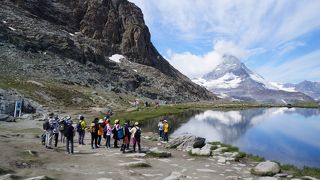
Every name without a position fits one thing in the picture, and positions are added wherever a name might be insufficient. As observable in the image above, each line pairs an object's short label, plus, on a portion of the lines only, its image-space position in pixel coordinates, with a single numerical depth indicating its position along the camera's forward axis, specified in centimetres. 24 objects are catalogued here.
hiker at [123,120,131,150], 2249
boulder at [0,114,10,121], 3407
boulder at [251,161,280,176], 1734
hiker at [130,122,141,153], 2267
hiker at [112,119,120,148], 2299
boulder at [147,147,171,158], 2149
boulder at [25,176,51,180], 1307
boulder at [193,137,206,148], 2574
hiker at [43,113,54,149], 2149
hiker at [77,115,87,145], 2398
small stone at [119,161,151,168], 1758
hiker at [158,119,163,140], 3048
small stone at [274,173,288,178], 1713
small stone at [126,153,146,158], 2074
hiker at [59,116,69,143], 2111
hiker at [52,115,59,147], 2259
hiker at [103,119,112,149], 2394
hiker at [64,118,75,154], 2061
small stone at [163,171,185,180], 1510
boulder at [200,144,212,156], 2240
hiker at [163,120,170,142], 2939
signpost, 3883
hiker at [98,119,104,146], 2400
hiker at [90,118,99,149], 2335
